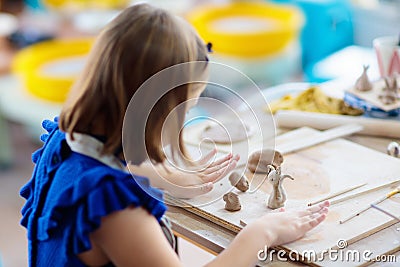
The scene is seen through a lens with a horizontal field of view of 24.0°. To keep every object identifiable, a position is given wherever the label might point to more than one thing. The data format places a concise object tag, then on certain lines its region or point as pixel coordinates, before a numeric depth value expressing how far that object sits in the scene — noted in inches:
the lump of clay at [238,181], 61.1
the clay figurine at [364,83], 73.0
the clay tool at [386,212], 57.6
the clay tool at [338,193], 59.5
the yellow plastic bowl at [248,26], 131.0
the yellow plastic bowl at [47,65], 117.9
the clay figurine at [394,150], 67.0
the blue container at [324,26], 148.2
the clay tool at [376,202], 57.6
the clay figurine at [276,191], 59.1
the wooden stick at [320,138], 67.4
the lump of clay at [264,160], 63.4
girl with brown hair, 51.7
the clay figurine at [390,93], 71.6
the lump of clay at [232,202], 59.2
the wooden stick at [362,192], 59.7
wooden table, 55.2
